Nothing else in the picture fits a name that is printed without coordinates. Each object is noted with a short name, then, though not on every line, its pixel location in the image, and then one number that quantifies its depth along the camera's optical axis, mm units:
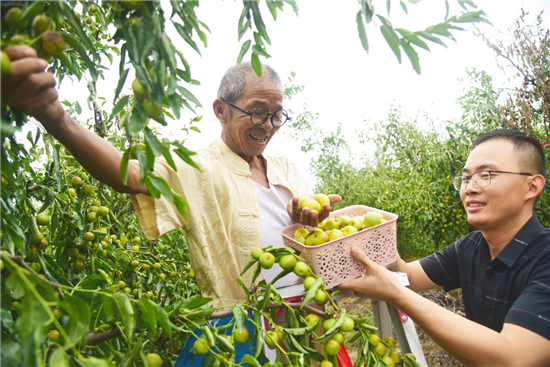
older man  1504
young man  1342
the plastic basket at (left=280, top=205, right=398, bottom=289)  1434
